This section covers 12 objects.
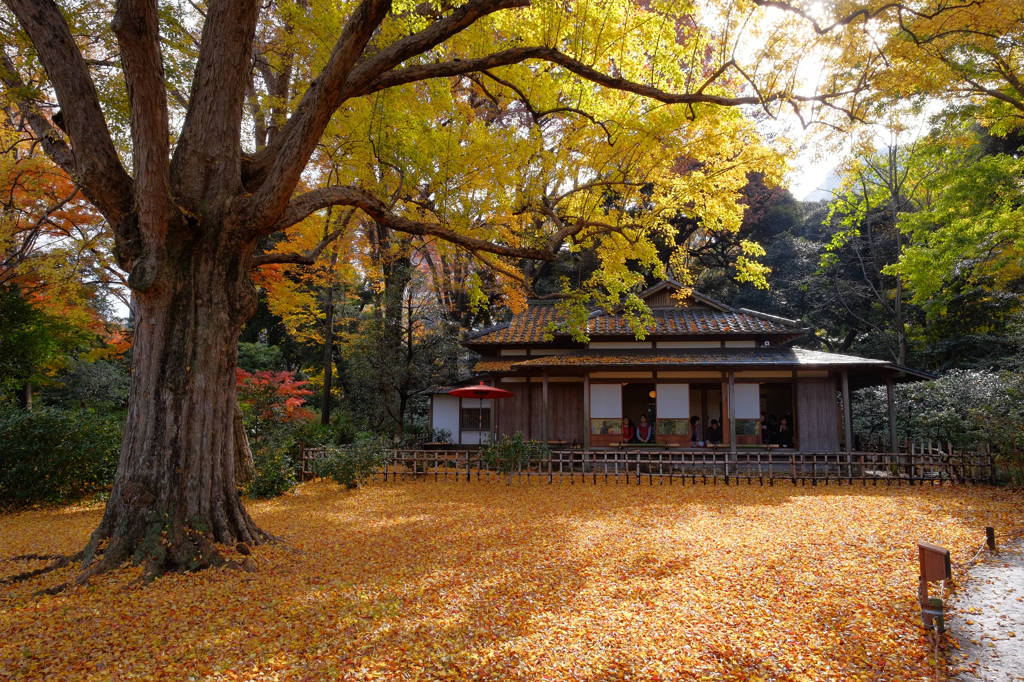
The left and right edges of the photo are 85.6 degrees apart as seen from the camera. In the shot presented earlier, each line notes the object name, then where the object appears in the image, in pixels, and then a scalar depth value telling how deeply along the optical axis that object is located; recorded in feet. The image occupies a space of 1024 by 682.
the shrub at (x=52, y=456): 32.86
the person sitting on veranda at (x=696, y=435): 53.01
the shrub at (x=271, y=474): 36.19
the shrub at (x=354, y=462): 39.75
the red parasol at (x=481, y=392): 49.32
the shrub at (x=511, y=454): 43.04
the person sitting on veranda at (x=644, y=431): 54.70
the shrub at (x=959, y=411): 38.32
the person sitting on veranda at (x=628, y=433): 54.65
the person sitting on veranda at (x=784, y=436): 54.70
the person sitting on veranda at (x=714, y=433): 53.93
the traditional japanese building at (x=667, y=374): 49.08
